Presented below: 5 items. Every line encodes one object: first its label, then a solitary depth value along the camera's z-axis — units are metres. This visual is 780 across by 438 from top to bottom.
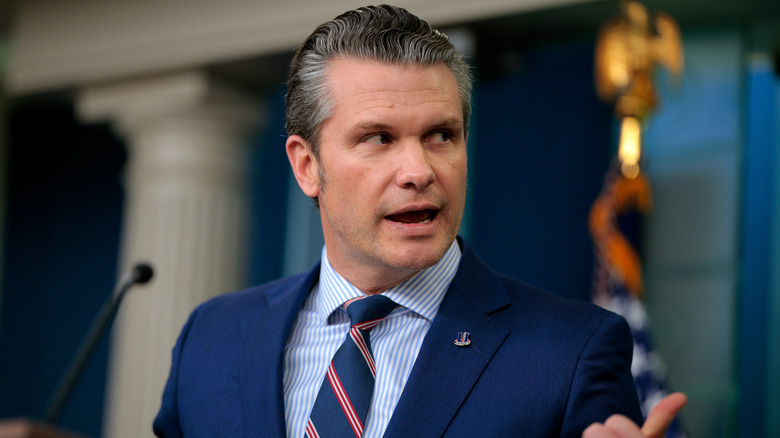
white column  10.14
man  3.18
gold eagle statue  8.17
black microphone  4.84
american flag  7.77
